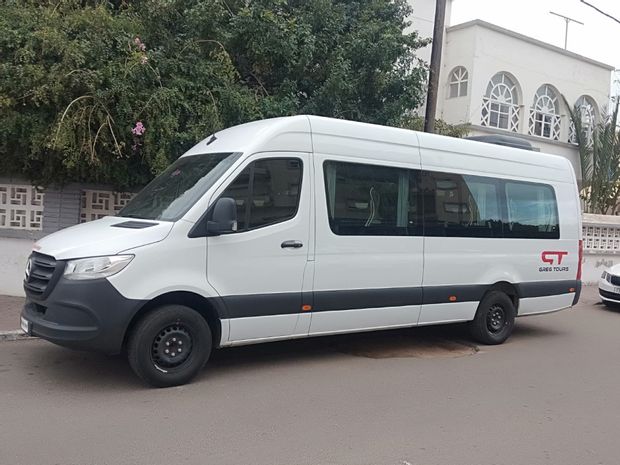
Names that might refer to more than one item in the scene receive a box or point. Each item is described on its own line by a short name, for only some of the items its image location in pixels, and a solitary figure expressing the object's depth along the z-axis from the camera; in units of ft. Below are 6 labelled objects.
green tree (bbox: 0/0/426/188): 26.76
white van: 17.08
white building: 60.70
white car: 38.81
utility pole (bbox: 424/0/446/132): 36.35
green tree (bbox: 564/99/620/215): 59.52
